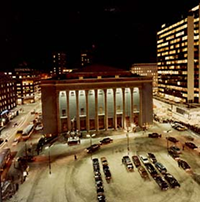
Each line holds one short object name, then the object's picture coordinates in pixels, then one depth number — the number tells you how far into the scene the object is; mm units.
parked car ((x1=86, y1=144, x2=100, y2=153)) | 49562
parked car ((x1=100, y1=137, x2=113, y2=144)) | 55078
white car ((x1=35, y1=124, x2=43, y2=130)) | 71050
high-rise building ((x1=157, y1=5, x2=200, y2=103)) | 106875
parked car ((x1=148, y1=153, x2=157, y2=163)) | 42594
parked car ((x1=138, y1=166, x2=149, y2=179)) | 36784
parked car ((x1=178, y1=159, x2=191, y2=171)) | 38469
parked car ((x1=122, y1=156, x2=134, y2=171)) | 39781
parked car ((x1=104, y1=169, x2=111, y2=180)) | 36575
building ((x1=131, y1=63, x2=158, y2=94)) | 196625
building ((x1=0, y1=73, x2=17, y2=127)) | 93188
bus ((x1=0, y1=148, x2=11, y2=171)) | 41762
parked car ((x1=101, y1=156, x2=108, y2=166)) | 42072
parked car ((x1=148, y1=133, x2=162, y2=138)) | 58744
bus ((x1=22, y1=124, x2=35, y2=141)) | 60969
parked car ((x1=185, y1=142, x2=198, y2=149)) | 49062
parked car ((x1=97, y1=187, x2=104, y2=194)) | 32122
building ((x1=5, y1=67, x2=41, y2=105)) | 132250
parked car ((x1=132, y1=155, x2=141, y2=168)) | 41269
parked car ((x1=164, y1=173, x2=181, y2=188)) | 33125
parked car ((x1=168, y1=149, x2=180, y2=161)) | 43681
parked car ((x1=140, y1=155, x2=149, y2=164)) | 42309
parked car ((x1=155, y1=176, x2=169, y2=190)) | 32547
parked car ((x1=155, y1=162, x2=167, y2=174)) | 37769
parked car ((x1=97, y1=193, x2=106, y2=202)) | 29920
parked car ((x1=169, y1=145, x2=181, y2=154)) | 46562
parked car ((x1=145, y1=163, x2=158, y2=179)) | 36669
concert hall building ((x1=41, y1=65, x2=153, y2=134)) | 64812
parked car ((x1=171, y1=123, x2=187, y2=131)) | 64038
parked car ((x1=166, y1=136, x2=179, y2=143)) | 53381
